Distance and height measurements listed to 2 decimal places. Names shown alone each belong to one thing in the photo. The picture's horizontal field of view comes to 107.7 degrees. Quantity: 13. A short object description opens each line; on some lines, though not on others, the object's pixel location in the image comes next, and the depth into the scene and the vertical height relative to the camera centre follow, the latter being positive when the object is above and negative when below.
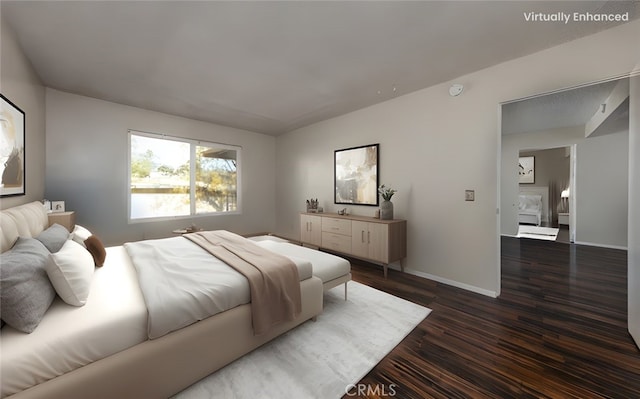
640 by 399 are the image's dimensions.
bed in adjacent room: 7.12 -0.31
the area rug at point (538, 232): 5.68 -0.89
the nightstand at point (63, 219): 2.57 -0.23
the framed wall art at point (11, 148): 1.88 +0.44
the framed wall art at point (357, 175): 3.87 +0.42
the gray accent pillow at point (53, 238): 1.81 -0.32
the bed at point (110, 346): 1.05 -0.81
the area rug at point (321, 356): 1.46 -1.17
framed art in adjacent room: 7.55 +0.96
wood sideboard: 3.27 -0.58
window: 4.07 +0.42
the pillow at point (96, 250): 2.00 -0.45
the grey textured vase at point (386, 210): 3.50 -0.17
